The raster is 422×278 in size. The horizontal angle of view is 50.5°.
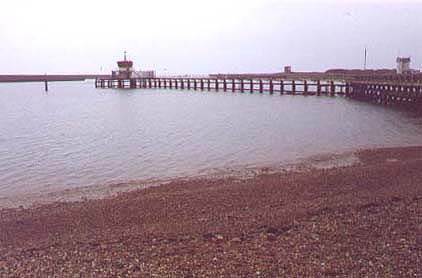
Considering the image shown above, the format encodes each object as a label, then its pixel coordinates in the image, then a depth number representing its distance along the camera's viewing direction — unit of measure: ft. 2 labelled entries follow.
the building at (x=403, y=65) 226.79
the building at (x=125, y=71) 313.12
